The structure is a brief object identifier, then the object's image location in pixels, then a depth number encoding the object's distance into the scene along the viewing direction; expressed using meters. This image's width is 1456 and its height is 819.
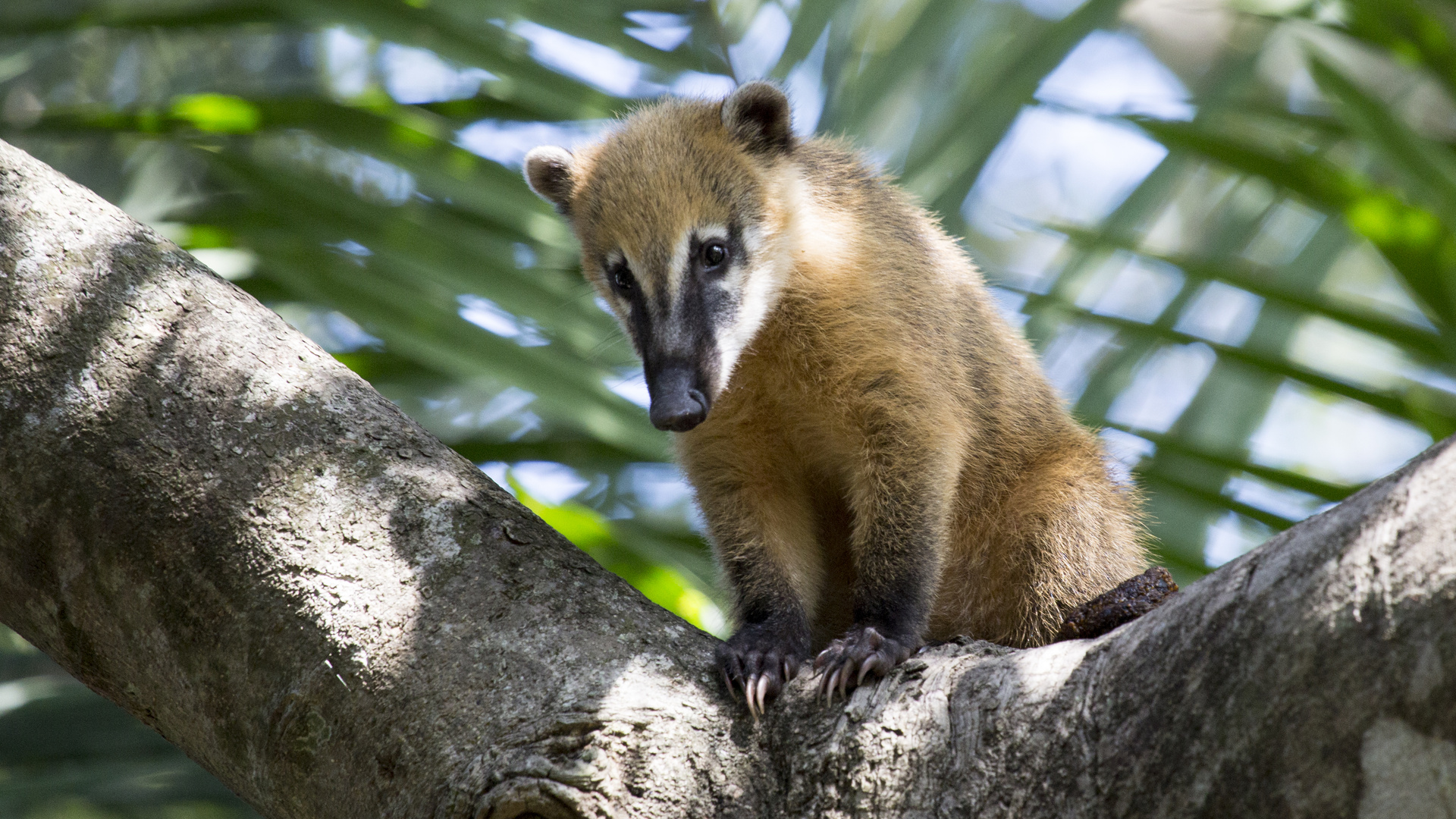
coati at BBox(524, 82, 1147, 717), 8.35
